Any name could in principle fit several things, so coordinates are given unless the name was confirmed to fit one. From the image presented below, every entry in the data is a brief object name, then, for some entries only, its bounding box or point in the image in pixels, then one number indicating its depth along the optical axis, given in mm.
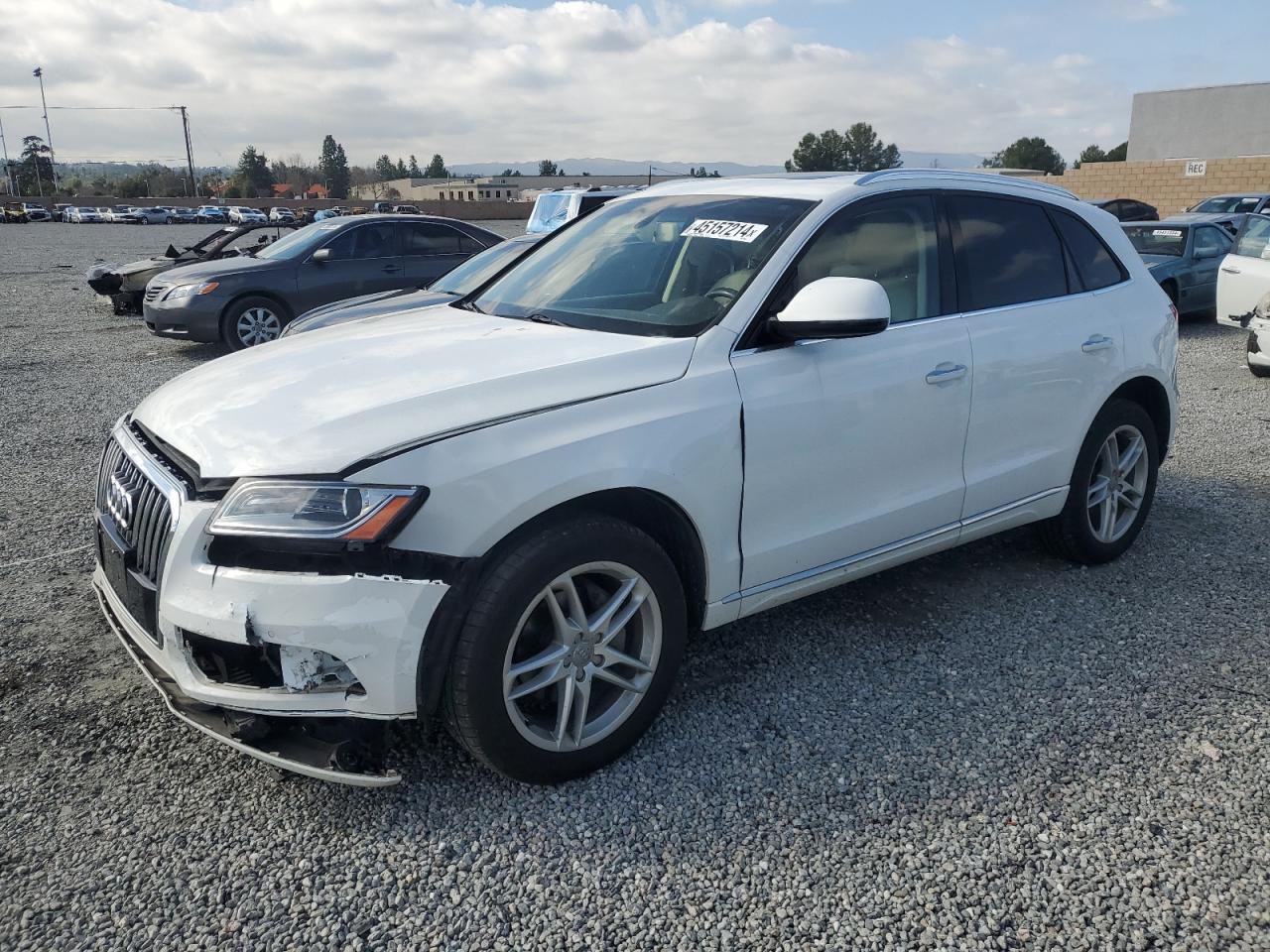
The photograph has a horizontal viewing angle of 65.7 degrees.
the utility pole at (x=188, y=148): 99188
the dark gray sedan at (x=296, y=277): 11109
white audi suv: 2566
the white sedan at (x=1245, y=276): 10539
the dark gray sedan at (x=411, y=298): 8195
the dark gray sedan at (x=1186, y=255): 12680
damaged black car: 13602
